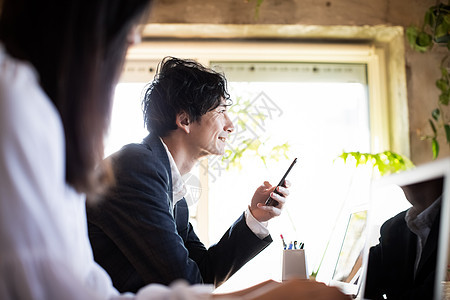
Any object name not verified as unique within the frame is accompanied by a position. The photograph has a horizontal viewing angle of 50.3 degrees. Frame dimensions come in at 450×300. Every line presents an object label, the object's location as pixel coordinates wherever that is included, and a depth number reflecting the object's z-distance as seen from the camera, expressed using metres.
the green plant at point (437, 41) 2.06
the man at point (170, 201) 1.14
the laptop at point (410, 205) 0.68
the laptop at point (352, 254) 1.16
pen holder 1.43
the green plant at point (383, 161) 2.02
